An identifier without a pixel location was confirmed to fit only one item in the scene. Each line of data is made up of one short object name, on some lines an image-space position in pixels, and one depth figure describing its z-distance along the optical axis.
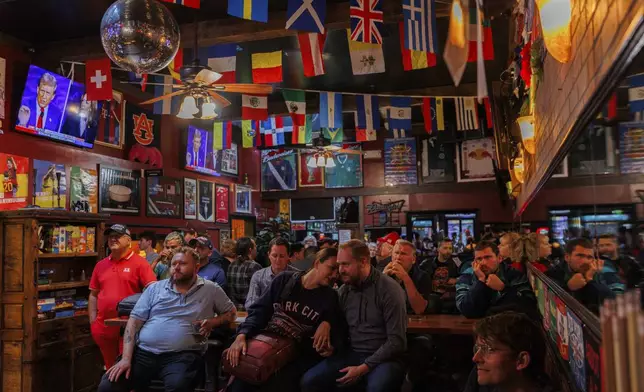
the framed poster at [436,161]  14.75
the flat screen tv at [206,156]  12.13
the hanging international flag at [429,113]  9.90
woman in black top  3.80
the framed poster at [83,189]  8.70
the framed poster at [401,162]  15.09
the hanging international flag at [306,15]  5.32
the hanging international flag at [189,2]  4.71
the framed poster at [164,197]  10.62
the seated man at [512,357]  2.00
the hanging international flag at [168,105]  8.34
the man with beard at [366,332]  3.61
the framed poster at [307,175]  16.01
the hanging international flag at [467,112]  10.07
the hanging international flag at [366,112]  9.76
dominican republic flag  12.41
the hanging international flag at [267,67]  7.43
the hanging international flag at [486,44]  6.11
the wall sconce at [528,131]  5.45
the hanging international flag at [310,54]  6.82
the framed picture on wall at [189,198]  11.89
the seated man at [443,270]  6.55
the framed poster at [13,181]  7.42
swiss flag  7.55
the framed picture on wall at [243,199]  14.50
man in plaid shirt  6.19
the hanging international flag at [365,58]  7.00
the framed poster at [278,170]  16.27
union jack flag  5.59
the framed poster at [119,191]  9.41
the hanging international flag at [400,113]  9.98
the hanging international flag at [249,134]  11.66
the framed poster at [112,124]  9.46
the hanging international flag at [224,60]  7.69
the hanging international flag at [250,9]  4.98
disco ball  3.32
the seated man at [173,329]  3.99
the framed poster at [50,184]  8.04
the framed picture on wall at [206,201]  12.52
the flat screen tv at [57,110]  7.79
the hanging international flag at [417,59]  6.57
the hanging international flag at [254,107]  9.09
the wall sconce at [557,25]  2.60
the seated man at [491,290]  4.01
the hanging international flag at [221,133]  11.14
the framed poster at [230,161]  13.96
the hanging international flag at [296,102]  9.82
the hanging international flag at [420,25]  5.61
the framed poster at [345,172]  15.59
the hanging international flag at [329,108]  9.66
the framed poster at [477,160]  14.48
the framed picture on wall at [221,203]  13.36
